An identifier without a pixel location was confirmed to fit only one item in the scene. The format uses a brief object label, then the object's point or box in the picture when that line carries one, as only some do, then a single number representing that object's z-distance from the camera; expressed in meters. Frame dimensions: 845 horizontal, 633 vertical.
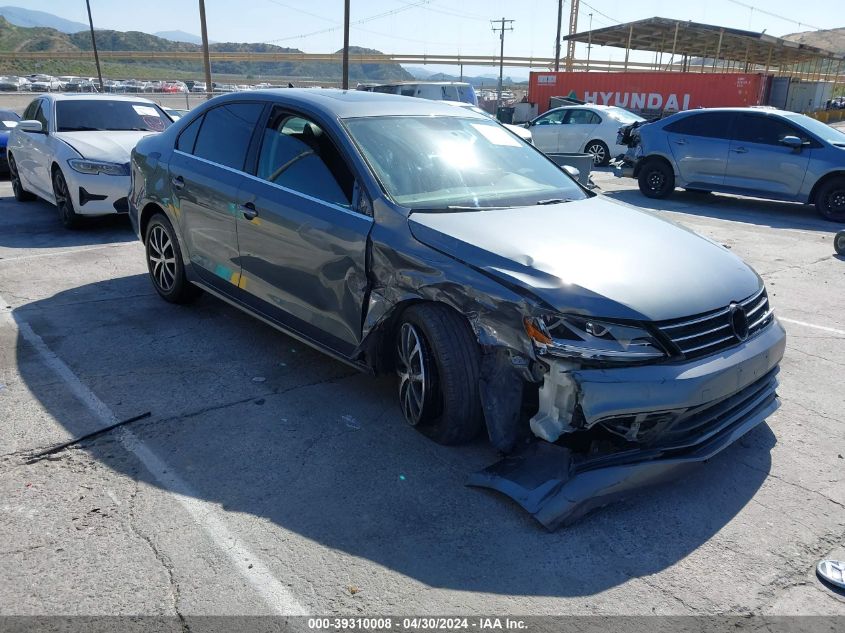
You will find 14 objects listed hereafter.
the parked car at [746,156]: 10.73
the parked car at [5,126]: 12.88
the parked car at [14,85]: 56.42
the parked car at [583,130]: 16.95
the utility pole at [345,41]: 38.12
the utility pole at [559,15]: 54.12
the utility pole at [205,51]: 40.84
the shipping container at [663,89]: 27.25
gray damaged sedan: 3.05
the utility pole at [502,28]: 71.94
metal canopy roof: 32.41
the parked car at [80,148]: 8.43
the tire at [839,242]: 8.30
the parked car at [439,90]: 24.05
